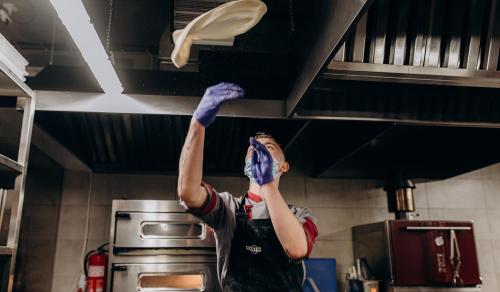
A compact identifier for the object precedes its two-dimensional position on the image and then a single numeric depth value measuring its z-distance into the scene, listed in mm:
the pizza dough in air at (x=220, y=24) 1574
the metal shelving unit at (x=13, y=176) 2051
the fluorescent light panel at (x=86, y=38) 1499
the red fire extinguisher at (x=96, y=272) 3212
